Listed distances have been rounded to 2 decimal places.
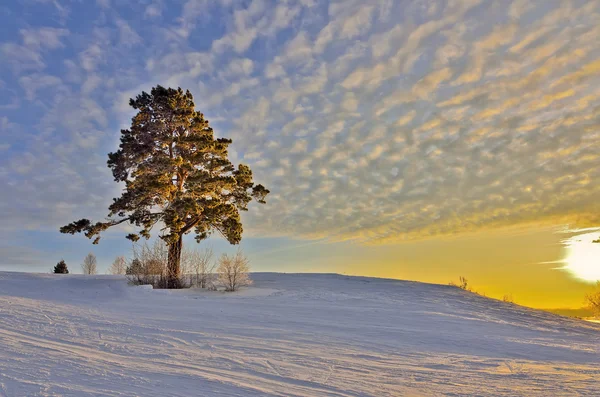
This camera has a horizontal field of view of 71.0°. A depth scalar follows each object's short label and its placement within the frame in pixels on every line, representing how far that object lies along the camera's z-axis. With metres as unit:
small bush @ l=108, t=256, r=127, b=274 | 30.19
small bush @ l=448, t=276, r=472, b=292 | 22.07
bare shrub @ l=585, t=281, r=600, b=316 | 31.69
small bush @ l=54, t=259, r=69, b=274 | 38.97
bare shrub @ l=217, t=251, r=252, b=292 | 18.11
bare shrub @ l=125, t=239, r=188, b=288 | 18.62
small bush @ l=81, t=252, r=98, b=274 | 44.47
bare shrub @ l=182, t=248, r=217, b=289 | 19.50
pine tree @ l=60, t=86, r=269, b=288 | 20.75
